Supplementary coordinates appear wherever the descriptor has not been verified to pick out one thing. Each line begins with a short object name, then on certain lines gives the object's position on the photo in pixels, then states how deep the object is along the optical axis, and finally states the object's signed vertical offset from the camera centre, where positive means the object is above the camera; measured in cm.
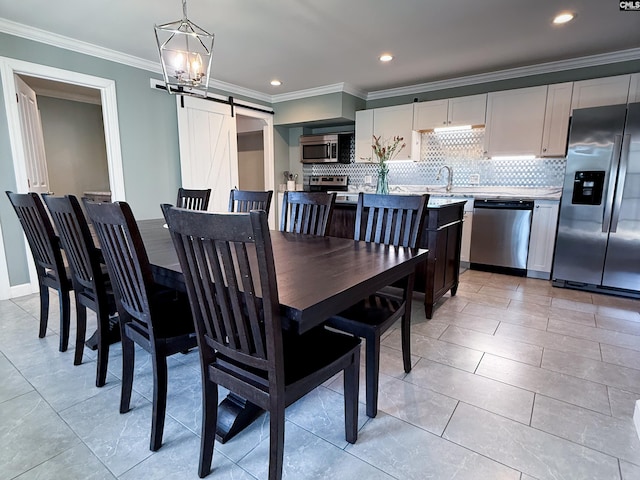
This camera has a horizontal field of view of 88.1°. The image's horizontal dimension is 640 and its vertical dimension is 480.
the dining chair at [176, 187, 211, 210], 314 -10
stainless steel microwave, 545 +65
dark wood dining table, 104 -34
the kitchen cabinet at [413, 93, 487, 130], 426 +101
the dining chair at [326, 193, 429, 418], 159 -63
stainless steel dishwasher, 387 -56
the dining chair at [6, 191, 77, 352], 196 -41
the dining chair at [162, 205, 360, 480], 93 -48
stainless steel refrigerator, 312 -14
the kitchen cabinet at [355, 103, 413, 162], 482 +90
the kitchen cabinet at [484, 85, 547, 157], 389 +80
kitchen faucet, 484 +18
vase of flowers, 303 +9
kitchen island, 272 -48
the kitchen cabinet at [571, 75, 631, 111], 348 +103
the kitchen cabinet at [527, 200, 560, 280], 372 -56
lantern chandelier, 198 +75
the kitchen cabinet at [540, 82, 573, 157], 373 +78
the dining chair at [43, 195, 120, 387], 164 -45
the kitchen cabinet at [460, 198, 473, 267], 417 -54
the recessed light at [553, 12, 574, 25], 274 +143
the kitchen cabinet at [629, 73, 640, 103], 341 +103
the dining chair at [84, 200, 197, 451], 125 -53
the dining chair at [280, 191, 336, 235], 229 -17
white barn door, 432 +53
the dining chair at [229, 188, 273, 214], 268 -11
